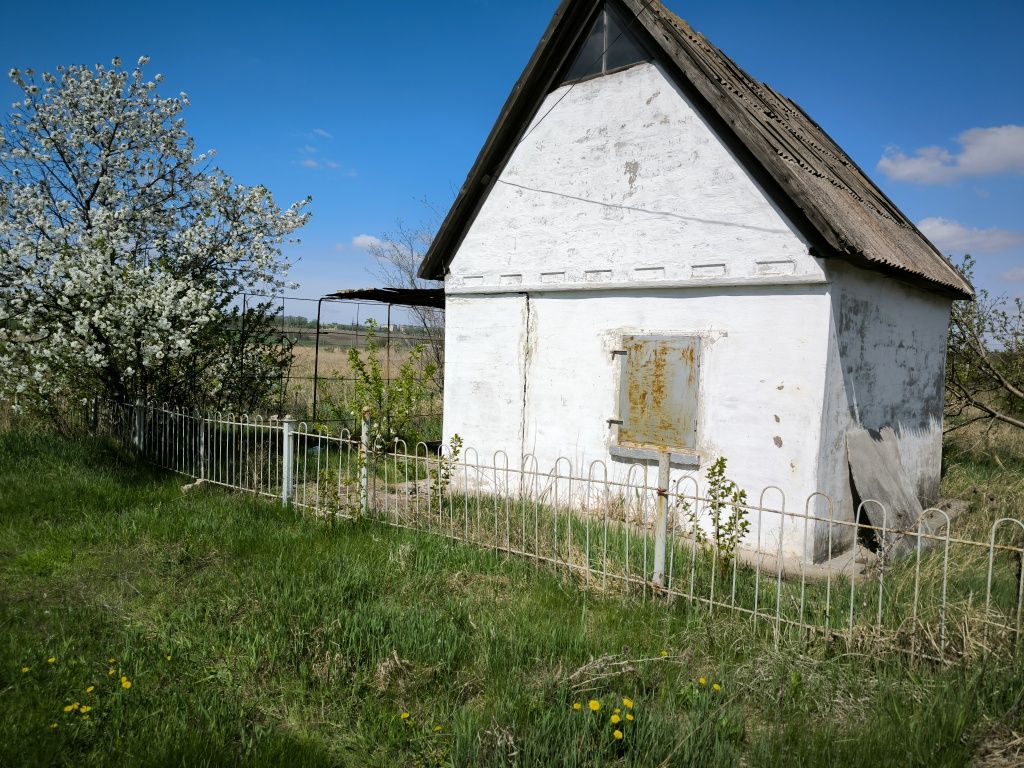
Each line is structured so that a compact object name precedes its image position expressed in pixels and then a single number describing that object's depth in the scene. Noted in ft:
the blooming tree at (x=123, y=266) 27.12
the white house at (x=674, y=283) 21.54
